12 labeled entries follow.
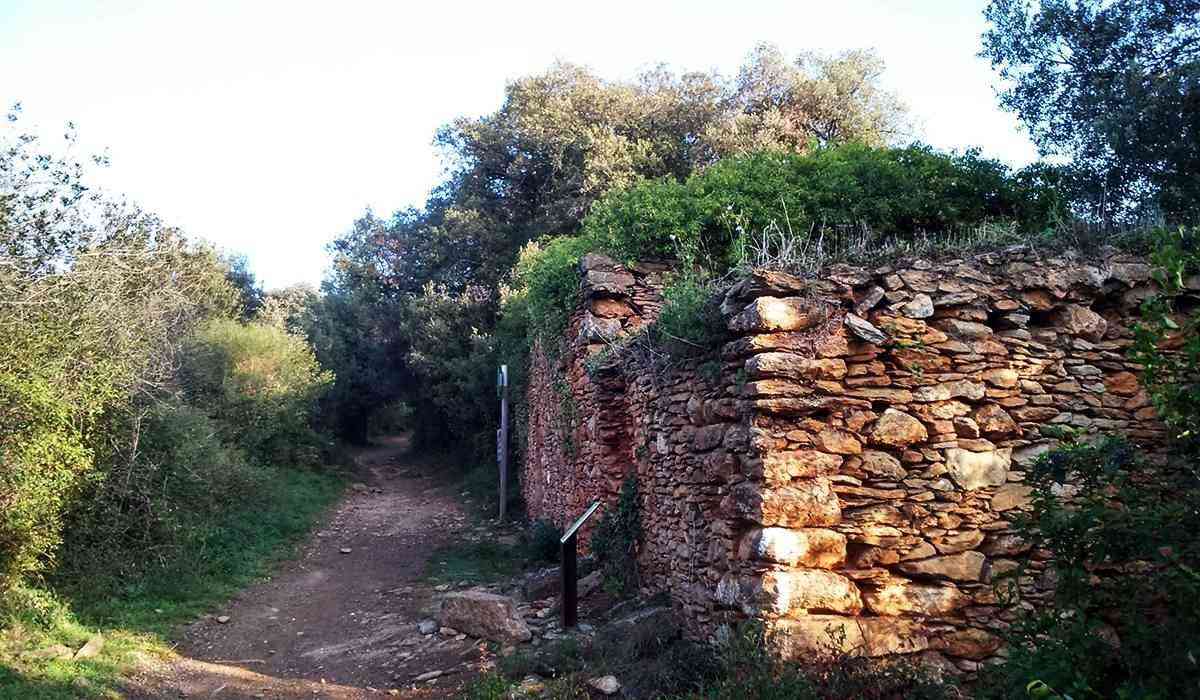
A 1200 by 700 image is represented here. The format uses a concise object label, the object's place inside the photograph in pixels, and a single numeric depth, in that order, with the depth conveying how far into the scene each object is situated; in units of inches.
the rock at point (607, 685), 242.8
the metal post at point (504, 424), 717.3
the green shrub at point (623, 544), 345.4
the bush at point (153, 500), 403.5
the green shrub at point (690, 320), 259.6
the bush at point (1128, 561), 155.8
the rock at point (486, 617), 328.5
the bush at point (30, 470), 331.3
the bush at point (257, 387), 725.3
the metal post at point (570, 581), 323.0
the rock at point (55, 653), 302.0
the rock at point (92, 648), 312.8
